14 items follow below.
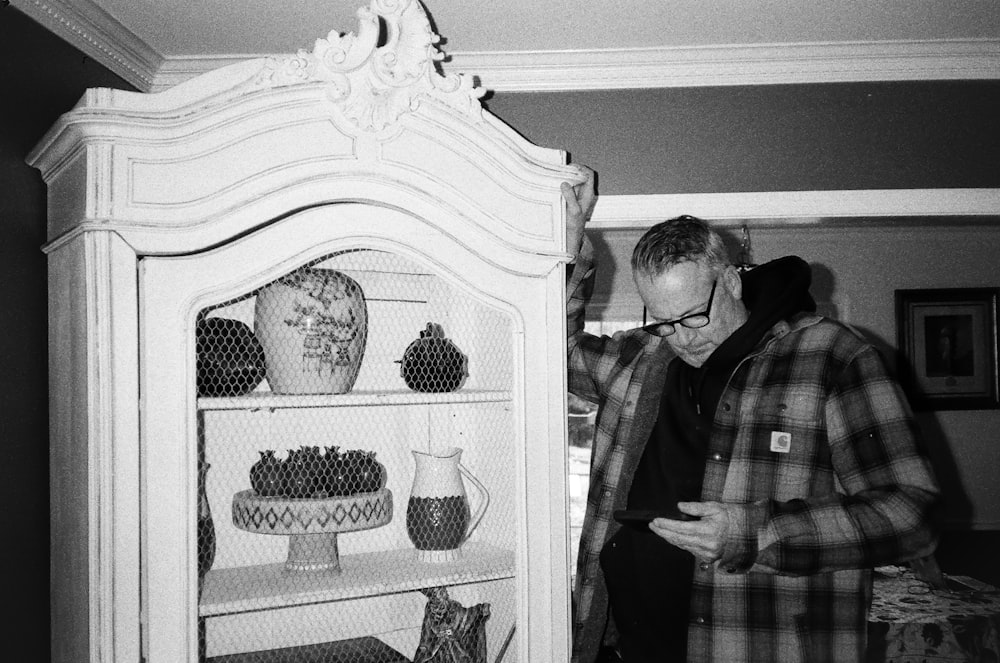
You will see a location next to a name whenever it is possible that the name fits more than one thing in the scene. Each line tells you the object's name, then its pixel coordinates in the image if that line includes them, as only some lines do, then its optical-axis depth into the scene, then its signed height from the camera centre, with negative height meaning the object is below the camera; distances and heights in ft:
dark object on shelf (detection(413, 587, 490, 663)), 5.13 -1.88
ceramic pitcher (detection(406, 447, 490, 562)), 5.15 -1.07
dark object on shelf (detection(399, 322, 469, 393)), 5.04 -0.09
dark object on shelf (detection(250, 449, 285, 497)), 4.67 -0.77
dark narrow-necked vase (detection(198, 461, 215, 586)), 4.43 -1.05
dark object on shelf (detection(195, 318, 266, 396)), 4.43 -0.07
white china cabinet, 4.21 -0.10
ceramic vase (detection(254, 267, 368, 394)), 4.65 +0.10
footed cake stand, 4.66 -1.05
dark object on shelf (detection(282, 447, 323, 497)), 4.76 -0.76
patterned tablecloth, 8.61 -3.18
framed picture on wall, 15.23 -0.12
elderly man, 4.38 -0.82
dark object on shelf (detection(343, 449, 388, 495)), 4.91 -0.79
